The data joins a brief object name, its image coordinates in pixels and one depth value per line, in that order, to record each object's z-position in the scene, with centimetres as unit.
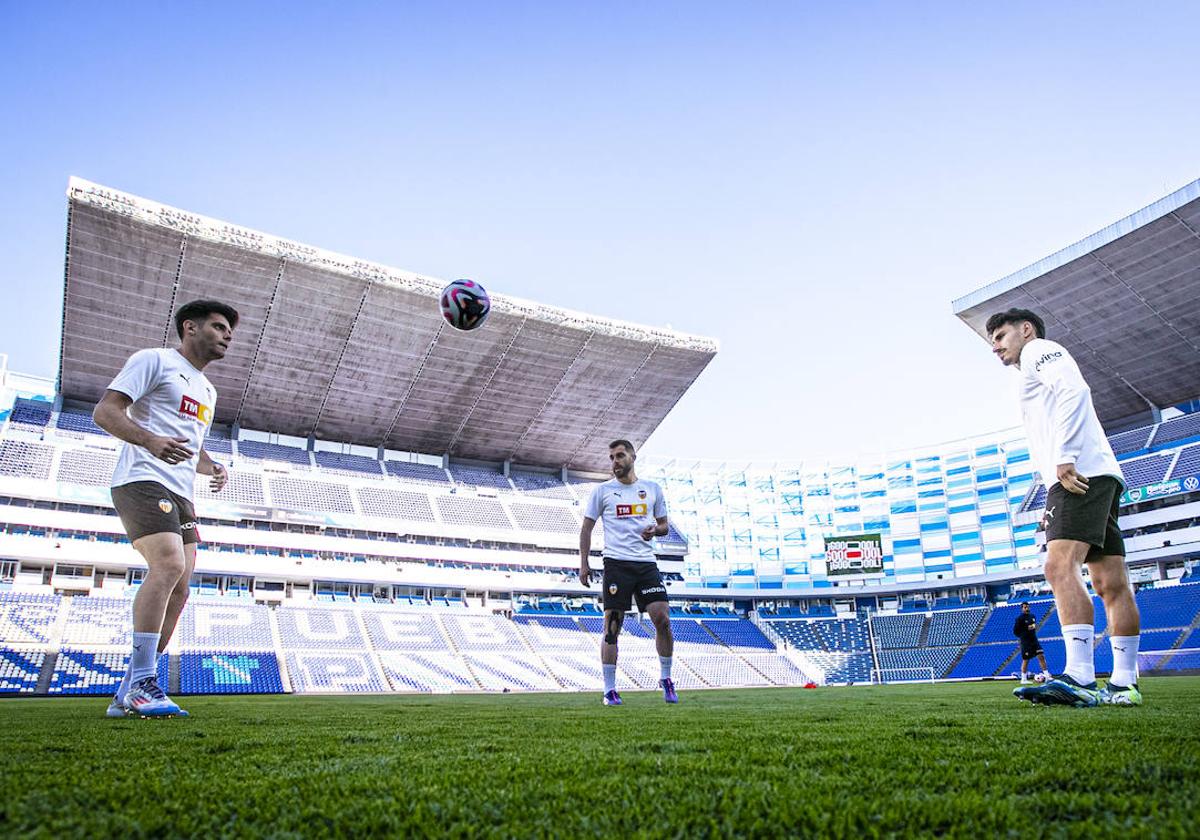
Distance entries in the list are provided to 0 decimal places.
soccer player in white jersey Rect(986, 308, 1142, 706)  440
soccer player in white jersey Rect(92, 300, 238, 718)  432
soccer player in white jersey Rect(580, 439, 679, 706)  704
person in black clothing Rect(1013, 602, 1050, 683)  1533
